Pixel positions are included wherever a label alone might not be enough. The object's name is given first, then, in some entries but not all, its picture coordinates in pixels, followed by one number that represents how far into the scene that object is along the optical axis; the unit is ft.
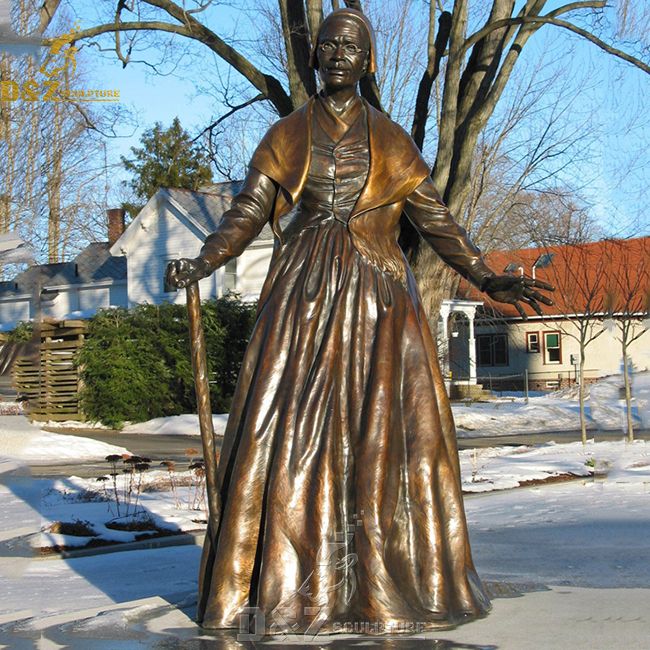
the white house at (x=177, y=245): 112.47
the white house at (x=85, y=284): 137.90
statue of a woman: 15.16
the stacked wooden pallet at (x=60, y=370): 84.17
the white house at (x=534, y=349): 132.57
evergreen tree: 156.97
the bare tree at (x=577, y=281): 64.18
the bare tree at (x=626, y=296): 66.33
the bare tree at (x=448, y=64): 44.52
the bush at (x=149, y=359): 82.94
